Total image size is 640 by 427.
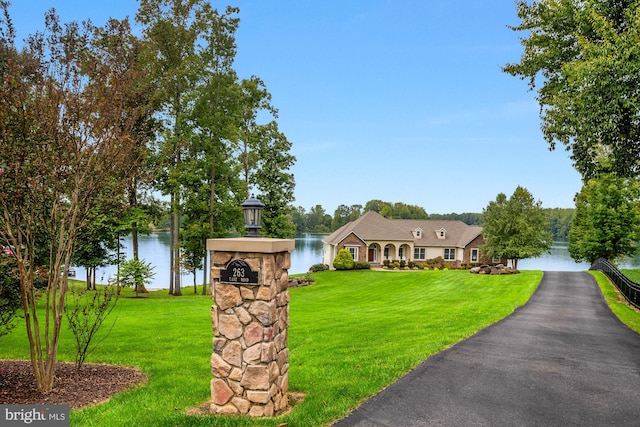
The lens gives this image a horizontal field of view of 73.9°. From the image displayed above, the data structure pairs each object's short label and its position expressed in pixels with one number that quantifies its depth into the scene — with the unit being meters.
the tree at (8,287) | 6.80
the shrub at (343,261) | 36.81
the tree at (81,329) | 7.15
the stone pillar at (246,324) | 5.28
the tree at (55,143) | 5.98
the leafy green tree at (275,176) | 36.23
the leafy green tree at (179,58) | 25.72
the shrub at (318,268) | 37.59
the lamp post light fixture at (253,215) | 5.86
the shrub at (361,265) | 37.59
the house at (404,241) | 43.47
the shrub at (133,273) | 21.84
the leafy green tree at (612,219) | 36.84
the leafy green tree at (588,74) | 10.10
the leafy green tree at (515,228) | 36.50
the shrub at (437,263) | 42.94
